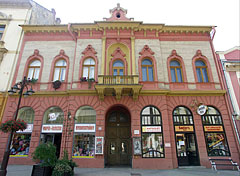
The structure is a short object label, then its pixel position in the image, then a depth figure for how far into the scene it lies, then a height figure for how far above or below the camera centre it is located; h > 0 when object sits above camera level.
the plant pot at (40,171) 7.80 -1.29
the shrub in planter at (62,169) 7.86 -1.23
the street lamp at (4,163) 8.08 -0.97
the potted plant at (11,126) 9.20 +1.05
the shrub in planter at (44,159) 7.87 -0.75
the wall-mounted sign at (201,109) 13.48 +2.82
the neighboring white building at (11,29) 15.41 +12.26
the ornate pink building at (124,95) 12.89 +4.22
